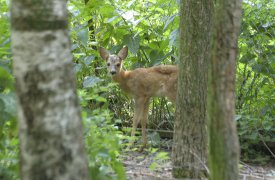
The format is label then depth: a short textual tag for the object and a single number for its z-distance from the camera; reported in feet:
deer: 59.26
